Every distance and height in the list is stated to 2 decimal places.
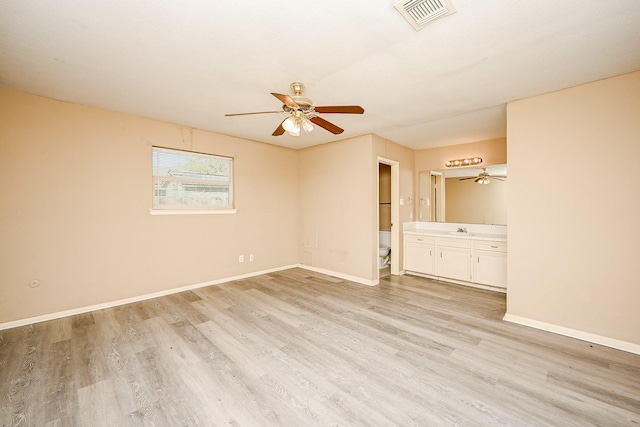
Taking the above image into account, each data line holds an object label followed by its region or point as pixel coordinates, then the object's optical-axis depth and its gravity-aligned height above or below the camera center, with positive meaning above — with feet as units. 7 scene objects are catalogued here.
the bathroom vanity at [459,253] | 12.50 -2.42
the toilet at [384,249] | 17.48 -2.77
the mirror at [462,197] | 14.05 +0.72
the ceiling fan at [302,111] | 7.13 +2.96
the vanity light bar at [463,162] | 14.56 +2.76
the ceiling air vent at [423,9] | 4.94 +4.02
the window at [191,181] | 12.21 +1.56
